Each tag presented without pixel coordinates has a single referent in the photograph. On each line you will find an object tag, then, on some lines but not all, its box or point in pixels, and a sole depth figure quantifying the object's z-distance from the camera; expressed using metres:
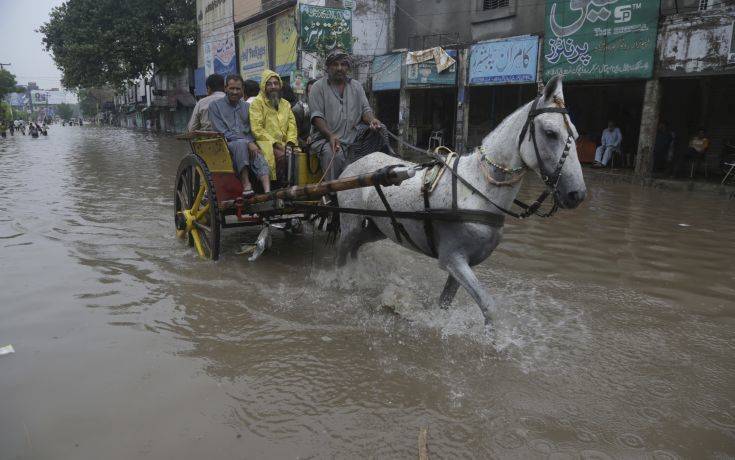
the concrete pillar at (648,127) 12.60
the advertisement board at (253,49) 26.05
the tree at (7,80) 71.18
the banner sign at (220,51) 29.12
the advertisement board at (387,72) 18.41
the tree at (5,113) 45.22
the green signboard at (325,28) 18.41
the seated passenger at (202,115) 6.07
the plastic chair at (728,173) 11.61
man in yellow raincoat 5.56
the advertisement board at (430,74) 17.01
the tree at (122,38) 33.62
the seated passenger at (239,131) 5.41
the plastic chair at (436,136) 19.19
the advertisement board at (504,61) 14.74
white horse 3.23
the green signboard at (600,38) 12.35
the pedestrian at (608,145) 15.08
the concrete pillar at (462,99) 16.64
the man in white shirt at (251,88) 7.35
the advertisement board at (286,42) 22.39
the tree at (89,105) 106.31
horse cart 5.25
